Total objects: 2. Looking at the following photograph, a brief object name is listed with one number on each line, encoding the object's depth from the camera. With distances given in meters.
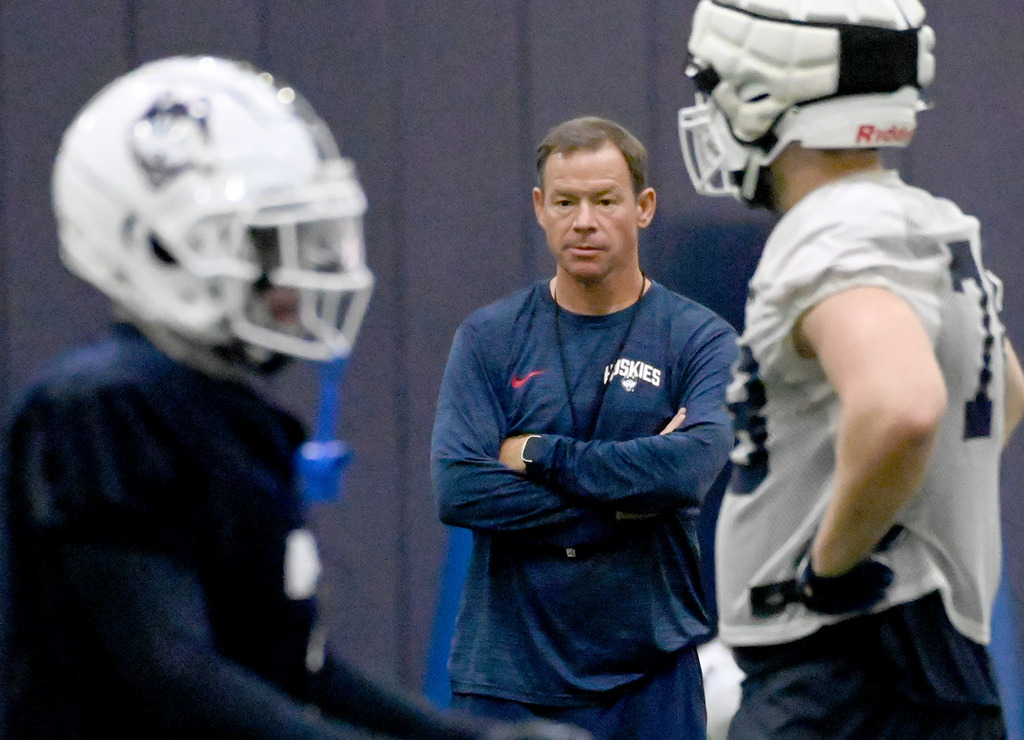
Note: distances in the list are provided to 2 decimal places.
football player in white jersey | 17.25
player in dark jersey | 15.73
